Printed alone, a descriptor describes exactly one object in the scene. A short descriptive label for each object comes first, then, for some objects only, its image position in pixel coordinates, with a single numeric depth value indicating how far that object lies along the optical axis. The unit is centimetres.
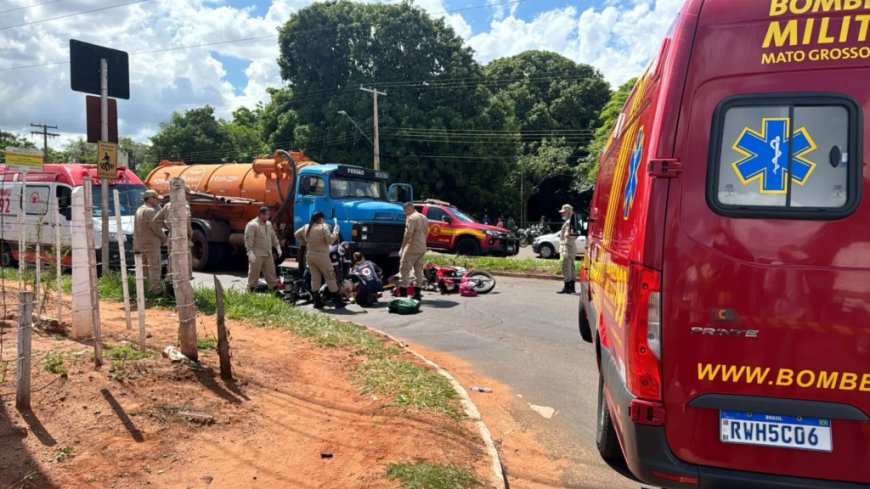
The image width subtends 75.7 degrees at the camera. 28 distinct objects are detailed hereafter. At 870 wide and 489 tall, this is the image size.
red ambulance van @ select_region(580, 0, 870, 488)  239
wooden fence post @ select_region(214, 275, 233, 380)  444
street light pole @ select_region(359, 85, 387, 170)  2841
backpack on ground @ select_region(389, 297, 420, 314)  921
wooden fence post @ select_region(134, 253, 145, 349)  493
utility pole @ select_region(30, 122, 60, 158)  4953
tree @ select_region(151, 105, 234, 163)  4178
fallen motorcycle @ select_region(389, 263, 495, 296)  1126
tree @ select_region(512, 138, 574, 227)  3831
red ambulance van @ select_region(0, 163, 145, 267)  1185
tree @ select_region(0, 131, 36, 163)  4888
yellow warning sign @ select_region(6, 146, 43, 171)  797
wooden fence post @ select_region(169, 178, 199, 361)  464
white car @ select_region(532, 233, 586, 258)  2050
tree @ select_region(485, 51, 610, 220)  4066
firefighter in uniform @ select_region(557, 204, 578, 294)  1109
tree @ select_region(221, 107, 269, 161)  4250
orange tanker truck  1229
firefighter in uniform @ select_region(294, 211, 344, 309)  950
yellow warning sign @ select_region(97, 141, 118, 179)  603
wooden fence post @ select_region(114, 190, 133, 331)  532
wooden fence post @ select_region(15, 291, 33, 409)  349
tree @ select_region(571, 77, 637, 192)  2616
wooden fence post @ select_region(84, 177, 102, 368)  432
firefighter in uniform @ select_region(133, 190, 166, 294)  865
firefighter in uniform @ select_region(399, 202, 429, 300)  1023
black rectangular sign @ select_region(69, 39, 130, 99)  575
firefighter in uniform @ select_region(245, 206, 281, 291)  1030
